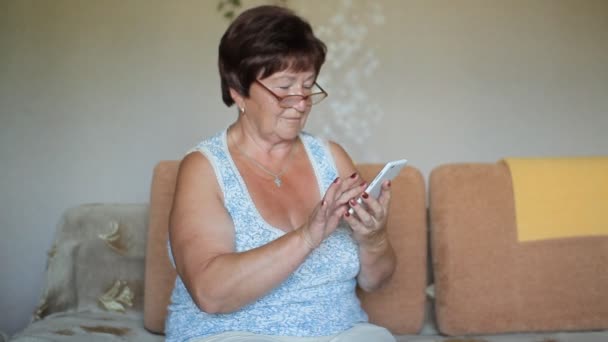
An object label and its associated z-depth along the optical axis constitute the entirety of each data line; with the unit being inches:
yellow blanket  81.4
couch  79.1
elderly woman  59.0
